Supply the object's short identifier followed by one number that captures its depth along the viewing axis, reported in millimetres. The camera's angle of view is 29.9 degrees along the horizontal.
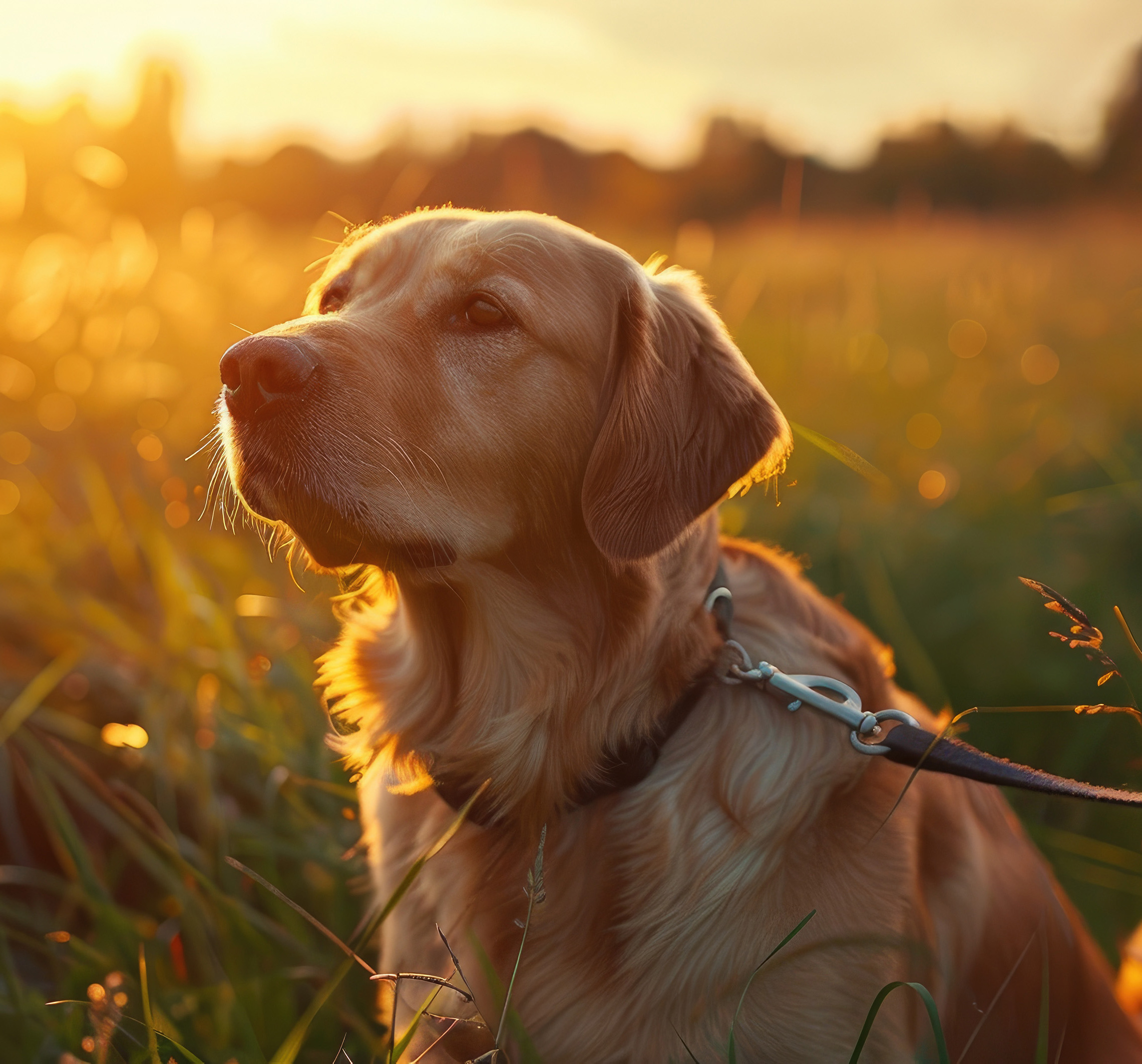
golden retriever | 1001
